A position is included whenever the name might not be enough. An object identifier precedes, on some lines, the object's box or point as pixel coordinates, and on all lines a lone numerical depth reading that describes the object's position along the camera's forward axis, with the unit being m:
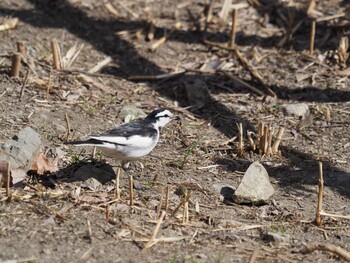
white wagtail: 13.61
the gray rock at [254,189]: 14.05
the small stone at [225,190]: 14.47
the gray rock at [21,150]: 13.87
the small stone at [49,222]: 12.28
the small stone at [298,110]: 18.05
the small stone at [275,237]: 12.53
